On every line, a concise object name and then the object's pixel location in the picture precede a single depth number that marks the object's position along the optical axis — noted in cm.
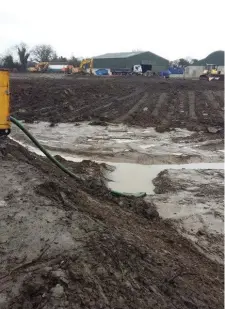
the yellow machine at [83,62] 4177
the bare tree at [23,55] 5638
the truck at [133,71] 4487
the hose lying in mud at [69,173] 604
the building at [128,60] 5393
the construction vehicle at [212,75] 3745
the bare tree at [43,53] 6696
